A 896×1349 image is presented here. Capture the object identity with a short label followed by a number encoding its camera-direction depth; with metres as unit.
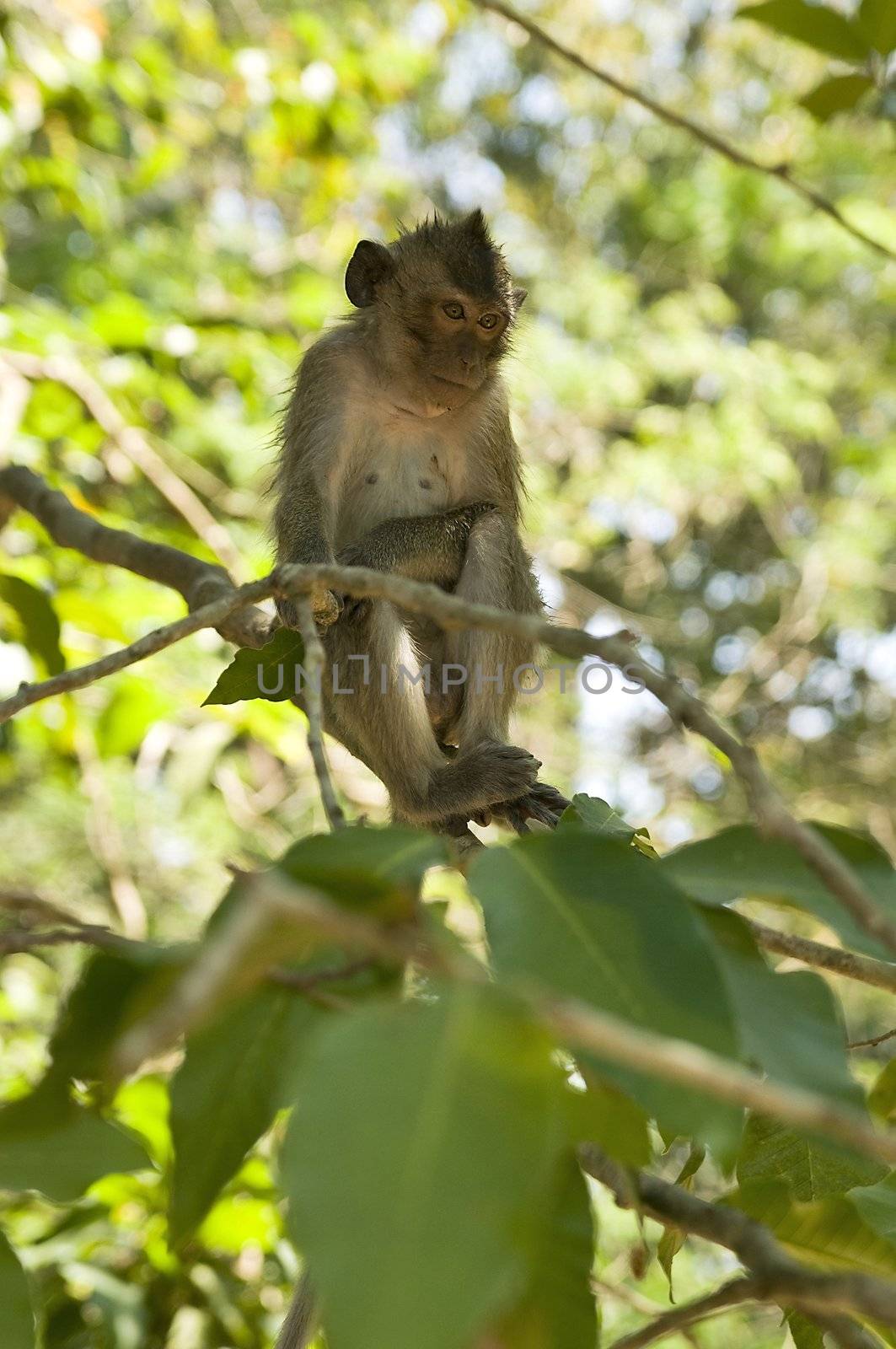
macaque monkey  3.49
